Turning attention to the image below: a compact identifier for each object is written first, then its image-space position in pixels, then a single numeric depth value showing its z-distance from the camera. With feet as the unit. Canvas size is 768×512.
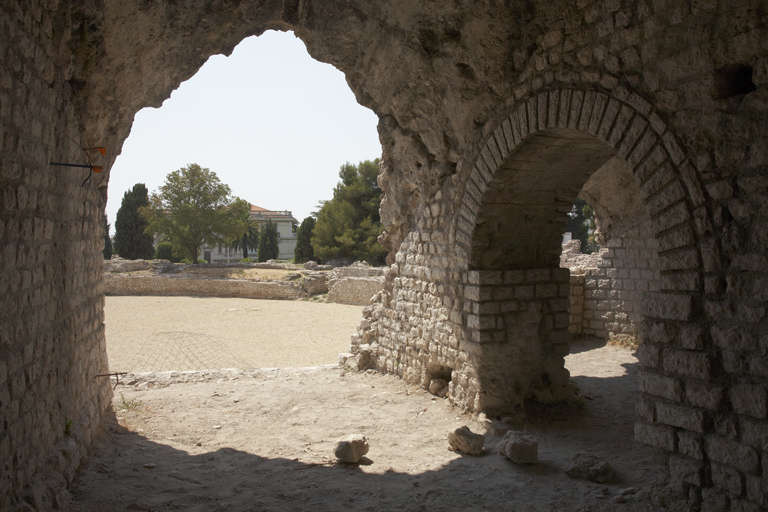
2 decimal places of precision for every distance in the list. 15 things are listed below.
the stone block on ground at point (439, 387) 22.79
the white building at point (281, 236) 206.59
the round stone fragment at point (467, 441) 17.15
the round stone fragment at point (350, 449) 16.44
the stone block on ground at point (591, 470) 14.62
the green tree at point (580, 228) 113.70
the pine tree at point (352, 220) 105.29
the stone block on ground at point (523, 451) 15.93
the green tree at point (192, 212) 104.63
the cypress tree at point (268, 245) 143.64
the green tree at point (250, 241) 177.37
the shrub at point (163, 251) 138.30
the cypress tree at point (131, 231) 118.21
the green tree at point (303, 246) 122.93
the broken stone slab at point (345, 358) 29.96
